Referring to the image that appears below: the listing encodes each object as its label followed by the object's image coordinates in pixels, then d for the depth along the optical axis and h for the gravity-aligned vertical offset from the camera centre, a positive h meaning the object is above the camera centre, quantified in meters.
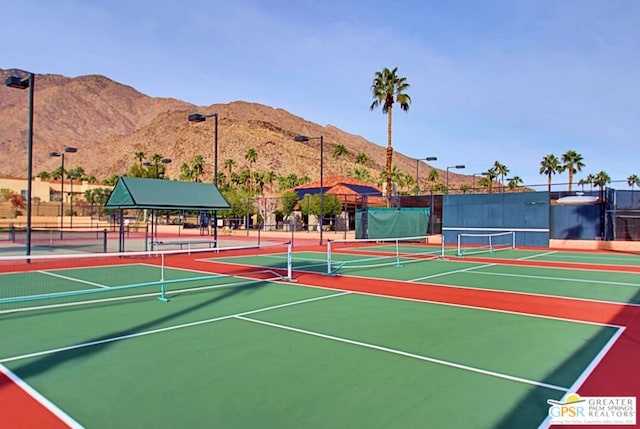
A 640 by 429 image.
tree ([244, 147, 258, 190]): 122.19 +15.54
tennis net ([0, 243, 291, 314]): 10.73 -1.79
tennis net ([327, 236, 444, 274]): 18.69 -1.68
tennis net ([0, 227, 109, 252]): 26.16 -1.65
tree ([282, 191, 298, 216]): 55.38 +1.81
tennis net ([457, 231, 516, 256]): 29.66 -1.39
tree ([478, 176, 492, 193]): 107.64 +8.53
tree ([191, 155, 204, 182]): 103.81 +10.89
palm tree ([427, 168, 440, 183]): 123.62 +11.42
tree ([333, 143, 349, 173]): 134.62 +18.86
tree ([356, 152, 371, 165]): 128.50 +16.11
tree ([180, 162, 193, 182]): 109.20 +9.66
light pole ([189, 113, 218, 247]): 23.12 +4.72
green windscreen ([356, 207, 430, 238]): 32.38 -0.21
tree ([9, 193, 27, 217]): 74.00 +2.09
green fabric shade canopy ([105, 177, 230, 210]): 20.16 +0.92
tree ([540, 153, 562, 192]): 87.81 +10.20
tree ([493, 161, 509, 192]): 105.44 +11.26
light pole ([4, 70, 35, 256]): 16.17 +4.29
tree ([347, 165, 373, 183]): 107.51 +9.80
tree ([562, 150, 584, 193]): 81.12 +10.18
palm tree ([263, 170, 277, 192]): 106.75 +8.94
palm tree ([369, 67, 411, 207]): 42.19 +10.98
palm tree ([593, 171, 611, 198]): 108.38 +10.47
